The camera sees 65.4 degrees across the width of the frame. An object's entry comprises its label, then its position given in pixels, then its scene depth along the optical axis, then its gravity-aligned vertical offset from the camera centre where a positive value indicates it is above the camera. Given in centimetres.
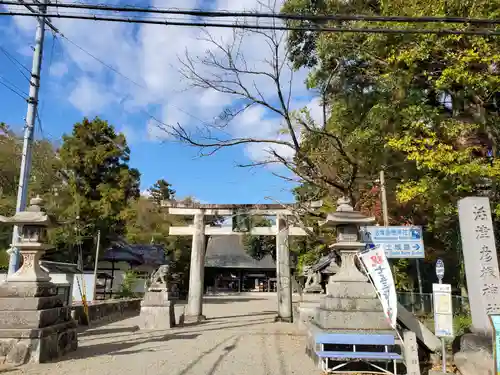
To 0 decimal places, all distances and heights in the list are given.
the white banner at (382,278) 691 -18
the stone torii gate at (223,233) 1583 +145
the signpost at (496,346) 563 -112
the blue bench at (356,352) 657 -141
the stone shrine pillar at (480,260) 669 +13
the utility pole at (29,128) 925 +341
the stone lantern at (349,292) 716 -45
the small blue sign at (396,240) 801 +57
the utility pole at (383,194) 974 +187
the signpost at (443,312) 644 -72
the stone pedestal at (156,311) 1305 -141
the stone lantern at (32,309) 692 -74
